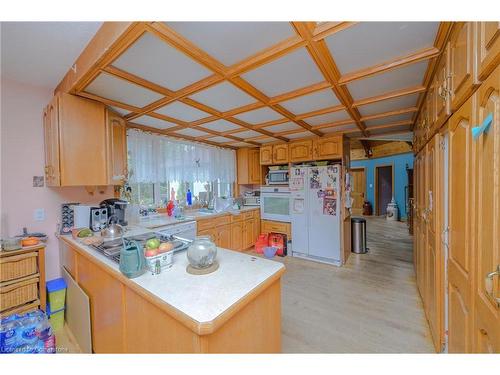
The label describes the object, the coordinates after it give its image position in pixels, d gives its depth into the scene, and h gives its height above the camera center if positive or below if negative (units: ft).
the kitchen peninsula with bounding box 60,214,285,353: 2.50 -1.84
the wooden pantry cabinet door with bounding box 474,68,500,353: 2.18 -0.55
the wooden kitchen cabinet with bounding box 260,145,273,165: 12.98 +1.87
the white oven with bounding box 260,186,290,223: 12.34 -1.27
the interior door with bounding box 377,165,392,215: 24.99 -0.94
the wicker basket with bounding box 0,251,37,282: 4.86 -1.96
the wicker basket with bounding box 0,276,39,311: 4.88 -2.67
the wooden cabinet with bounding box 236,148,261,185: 14.39 +1.31
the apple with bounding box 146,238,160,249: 3.79 -1.12
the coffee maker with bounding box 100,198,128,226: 6.98 -0.79
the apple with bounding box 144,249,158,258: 3.57 -1.21
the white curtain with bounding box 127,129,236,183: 9.02 +1.38
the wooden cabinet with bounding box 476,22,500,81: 2.11 +1.50
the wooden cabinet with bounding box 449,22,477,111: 2.70 +1.76
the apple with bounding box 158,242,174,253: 3.72 -1.18
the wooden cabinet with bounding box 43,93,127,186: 5.52 +1.34
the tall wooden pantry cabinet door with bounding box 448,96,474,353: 2.94 -0.87
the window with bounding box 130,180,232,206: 9.99 -0.32
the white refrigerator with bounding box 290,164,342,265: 10.47 -1.65
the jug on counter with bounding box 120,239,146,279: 3.37 -1.30
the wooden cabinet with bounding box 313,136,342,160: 10.47 +1.85
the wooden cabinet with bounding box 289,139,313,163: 11.49 +1.91
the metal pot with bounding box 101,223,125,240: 5.91 -1.37
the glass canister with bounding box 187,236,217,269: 3.63 -1.27
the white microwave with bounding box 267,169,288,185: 12.69 +0.39
